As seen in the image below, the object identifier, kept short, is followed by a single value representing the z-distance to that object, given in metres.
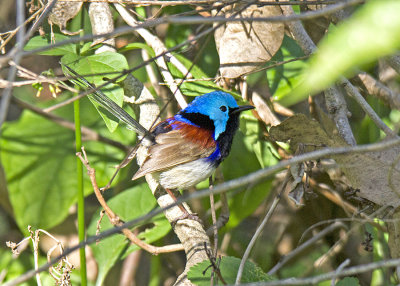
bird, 6.74
